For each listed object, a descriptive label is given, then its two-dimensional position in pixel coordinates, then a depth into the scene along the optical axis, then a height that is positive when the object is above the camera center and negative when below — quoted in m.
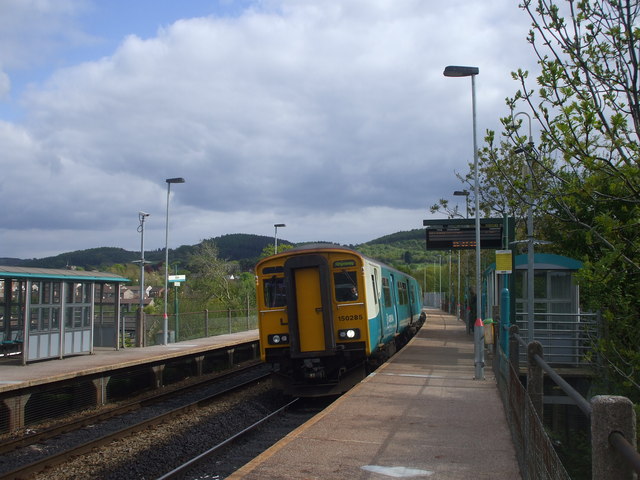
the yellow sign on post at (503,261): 13.72 +0.63
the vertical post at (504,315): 14.26 -0.55
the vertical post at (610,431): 2.35 -0.52
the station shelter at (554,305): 14.29 -0.34
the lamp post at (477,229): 13.61 +1.54
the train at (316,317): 13.16 -0.51
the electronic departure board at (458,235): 18.75 +1.63
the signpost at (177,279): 25.38 +0.53
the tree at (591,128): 5.45 +1.42
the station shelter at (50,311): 15.30 -0.47
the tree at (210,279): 41.37 +0.98
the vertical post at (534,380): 5.38 -0.75
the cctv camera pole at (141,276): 21.84 +0.71
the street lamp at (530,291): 12.52 -0.01
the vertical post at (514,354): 7.71 -0.75
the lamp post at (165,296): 23.28 -0.17
